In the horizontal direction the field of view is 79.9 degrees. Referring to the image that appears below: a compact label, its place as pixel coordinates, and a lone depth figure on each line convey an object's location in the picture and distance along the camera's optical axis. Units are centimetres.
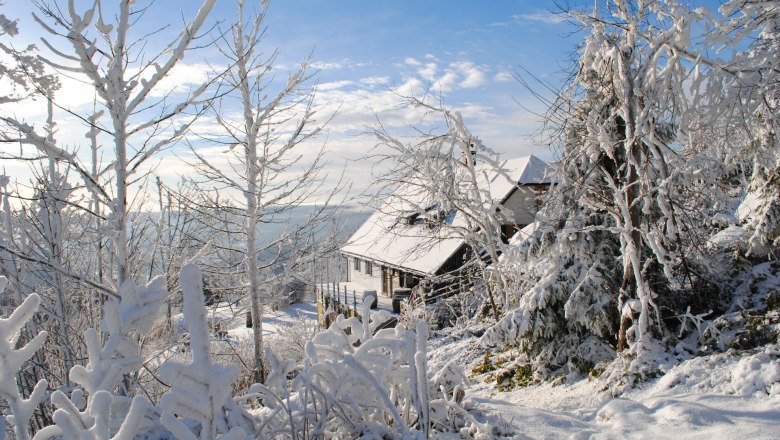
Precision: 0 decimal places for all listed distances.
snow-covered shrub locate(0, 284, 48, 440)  143
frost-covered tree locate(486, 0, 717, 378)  568
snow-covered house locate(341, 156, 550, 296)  1255
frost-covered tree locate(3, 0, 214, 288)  402
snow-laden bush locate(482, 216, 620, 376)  725
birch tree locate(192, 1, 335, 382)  977
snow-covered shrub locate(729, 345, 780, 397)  451
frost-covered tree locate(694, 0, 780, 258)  425
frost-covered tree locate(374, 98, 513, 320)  1088
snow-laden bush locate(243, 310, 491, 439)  227
